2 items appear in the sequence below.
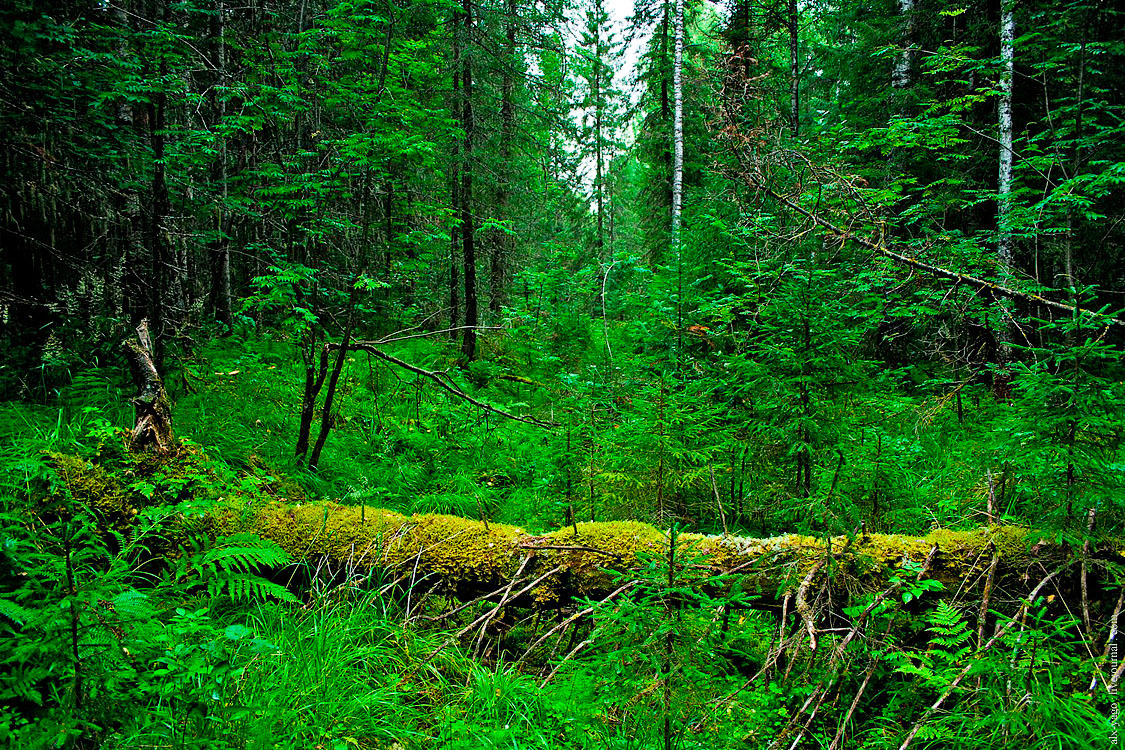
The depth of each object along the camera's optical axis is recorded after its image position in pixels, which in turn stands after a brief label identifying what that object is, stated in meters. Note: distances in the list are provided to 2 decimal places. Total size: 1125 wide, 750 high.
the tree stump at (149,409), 3.29
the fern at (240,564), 2.53
